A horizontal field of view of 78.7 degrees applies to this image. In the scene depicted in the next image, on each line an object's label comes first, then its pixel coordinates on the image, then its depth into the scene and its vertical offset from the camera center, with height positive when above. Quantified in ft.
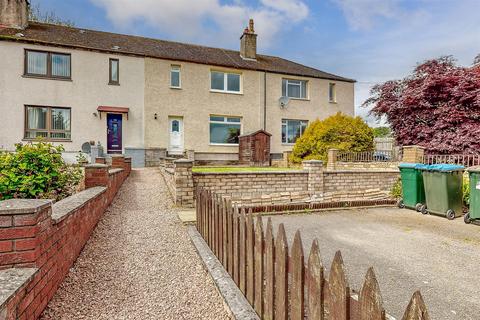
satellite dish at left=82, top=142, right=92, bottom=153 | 49.67 +2.44
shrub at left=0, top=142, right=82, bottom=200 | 14.34 -0.67
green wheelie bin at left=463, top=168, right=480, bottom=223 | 21.30 -2.72
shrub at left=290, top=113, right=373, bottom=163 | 44.83 +3.77
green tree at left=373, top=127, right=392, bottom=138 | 104.65 +10.90
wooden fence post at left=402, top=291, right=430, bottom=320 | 3.48 -1.80
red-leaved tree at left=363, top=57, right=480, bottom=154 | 39.52 +8.10
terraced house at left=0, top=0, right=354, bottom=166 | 48.47 +13.11
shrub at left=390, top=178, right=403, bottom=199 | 29.60 -2.99
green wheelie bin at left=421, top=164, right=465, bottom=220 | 23.34 -2.38
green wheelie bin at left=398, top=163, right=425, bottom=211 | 25.85 -2.33
